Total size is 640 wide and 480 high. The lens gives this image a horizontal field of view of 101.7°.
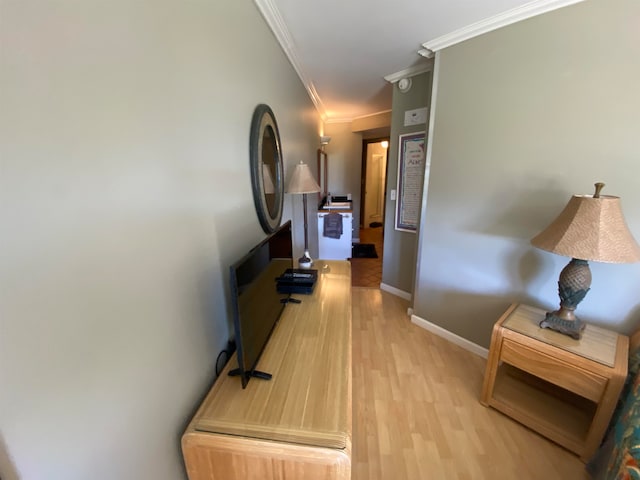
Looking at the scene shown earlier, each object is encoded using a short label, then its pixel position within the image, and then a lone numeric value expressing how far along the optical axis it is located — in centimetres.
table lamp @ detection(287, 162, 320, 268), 188
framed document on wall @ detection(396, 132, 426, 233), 266
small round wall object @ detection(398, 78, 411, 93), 255
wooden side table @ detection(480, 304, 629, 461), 123
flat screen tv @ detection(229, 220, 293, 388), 85
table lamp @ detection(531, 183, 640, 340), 117
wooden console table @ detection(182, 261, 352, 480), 77
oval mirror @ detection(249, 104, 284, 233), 136
